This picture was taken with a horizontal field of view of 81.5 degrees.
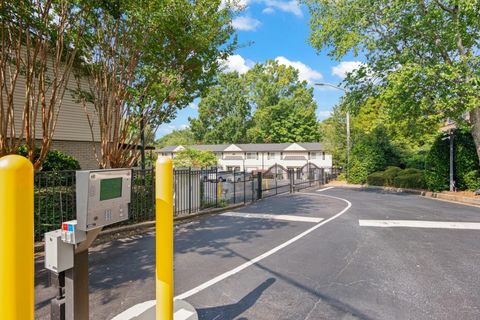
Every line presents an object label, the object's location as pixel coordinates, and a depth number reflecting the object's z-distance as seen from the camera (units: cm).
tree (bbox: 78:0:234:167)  783
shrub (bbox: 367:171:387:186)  2174
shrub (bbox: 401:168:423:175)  1947
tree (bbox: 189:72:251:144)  5897
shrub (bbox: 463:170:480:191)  1444
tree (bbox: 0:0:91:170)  618
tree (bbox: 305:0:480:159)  1191
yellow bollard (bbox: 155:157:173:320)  244
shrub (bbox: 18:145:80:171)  895
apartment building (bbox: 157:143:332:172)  4584
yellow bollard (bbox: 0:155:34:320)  142
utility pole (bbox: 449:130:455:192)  1488
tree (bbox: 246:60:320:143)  5538
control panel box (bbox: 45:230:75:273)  201
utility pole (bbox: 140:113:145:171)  957
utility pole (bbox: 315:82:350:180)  2135
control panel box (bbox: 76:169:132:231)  202
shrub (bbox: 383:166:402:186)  2077
